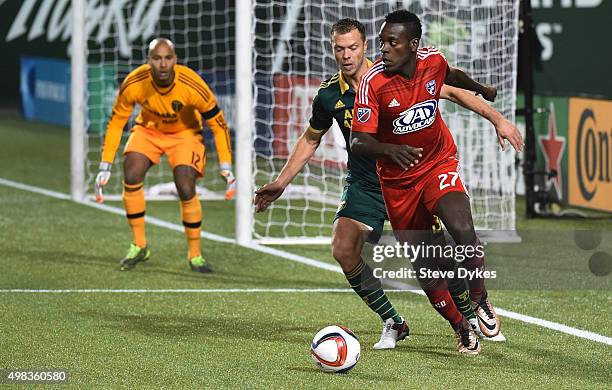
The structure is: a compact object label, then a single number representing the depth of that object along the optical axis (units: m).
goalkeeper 20.50
